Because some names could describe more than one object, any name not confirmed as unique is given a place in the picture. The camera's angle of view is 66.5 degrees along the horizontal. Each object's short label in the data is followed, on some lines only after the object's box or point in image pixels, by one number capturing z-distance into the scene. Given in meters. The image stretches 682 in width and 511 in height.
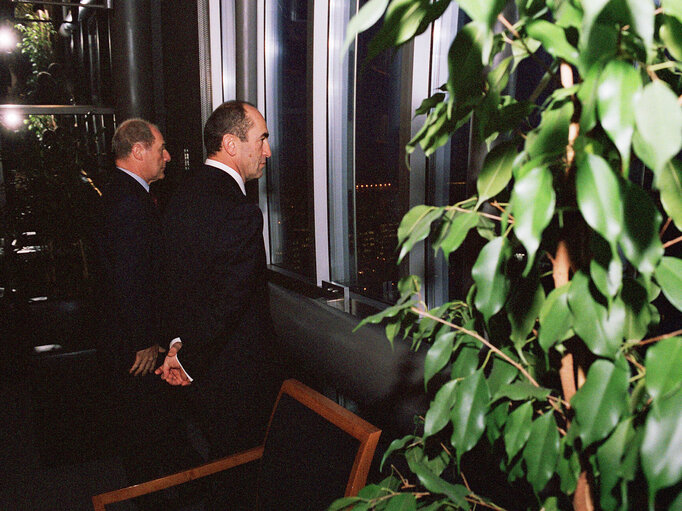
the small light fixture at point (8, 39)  5.67
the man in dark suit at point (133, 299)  2.38
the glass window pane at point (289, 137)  3.37
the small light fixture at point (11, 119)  5.37
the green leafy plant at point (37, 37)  5.80
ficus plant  0.45
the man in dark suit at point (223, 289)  1.87
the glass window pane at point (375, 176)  2.48
